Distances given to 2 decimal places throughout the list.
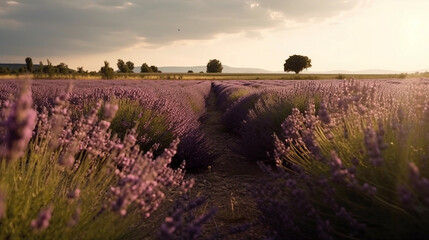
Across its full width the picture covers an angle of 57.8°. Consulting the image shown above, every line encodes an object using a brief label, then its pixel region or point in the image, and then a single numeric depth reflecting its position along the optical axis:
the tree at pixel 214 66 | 112.76
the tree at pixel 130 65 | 106.01
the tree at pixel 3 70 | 64.15
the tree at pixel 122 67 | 91.94
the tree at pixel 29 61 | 91.62
